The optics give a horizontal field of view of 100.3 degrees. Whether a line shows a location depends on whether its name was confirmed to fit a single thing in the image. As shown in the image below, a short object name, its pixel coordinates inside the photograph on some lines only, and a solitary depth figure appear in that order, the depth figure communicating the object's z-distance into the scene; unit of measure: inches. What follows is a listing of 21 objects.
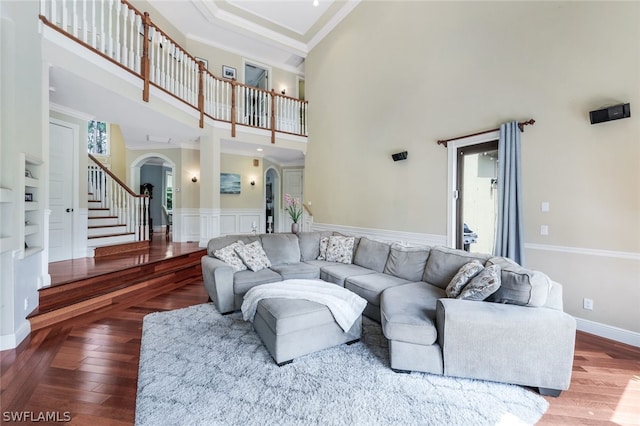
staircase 211.3
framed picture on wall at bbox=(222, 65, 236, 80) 277.3
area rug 64.1
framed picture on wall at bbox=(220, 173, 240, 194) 290.5
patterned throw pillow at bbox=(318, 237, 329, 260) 169.6
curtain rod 119.4
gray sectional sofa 73.0
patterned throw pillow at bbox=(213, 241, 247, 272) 134.2
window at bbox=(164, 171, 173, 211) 415.5
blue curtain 120.3
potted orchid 175.8
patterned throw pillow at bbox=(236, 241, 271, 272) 139.1
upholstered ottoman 84.0
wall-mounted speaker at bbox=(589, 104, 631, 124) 95.6
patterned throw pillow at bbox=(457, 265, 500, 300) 82.3
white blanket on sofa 92.7
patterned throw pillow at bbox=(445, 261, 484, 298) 94.5
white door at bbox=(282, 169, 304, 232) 355.3
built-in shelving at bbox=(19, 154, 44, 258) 103.2
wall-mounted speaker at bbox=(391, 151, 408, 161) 173.9
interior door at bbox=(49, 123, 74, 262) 166.9
